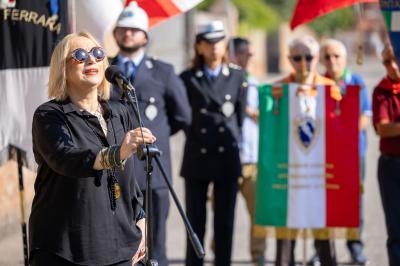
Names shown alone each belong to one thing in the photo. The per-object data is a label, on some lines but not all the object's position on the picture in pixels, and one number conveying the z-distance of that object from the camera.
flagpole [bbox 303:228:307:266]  14.80
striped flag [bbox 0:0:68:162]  11.88
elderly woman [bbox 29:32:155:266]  8.79
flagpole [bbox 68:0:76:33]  12.06
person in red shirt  13.39
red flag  14.78
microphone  8.76
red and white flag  13.78
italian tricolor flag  14.63
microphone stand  8.27
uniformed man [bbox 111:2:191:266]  13.55
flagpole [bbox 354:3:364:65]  15.31
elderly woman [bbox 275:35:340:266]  14.82
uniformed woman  15.05
